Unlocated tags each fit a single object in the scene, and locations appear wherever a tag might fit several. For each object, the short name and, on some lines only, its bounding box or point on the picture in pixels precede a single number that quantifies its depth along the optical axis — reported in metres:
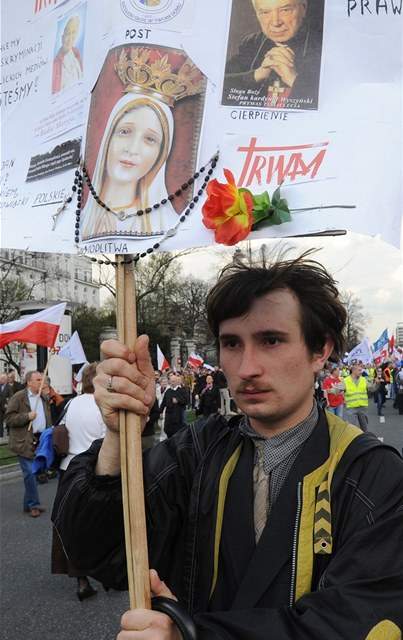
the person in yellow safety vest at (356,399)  11.12
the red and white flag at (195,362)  22.81
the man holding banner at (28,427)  7.38
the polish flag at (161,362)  18.75
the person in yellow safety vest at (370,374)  25.42
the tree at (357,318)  54.59
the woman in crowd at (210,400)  14.99
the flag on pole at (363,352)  16.90
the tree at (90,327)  45.66
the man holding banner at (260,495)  1.22
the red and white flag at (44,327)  8.39
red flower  1.38
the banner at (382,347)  24.75
